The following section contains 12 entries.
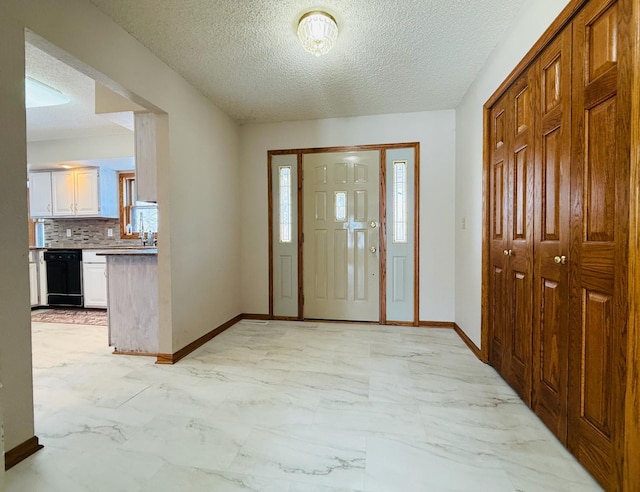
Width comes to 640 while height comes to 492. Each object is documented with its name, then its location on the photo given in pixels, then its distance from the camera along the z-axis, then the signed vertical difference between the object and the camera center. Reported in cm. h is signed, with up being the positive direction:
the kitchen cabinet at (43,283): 450 -63
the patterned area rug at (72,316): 376 -102
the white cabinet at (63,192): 468 +76
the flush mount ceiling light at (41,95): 280 +147
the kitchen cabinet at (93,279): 438 -56
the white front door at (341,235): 353 +3
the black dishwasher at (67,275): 444 -51
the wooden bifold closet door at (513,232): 177 +3
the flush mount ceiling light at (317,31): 184 +130
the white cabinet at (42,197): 472 +69
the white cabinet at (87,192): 464 +75
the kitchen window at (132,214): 496 +43
